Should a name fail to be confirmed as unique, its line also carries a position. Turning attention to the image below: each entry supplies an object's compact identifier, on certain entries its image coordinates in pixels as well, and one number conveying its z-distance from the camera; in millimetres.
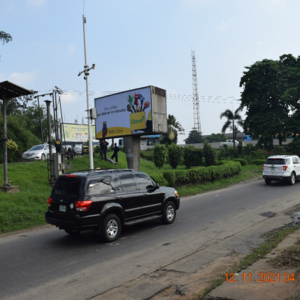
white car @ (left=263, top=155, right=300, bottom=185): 19219
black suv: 7301
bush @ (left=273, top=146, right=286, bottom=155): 37281
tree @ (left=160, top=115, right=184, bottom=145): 47162
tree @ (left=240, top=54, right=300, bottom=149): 37247
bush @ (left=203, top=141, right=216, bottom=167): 28953
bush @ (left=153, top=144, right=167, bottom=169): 26812
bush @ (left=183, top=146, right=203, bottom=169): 29516
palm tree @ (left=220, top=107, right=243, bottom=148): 47938
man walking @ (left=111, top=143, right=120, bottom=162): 23784
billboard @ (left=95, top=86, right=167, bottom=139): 17781
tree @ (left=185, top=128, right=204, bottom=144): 85125
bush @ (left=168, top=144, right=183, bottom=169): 28431
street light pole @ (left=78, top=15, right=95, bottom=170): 16500
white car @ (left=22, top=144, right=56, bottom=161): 23734
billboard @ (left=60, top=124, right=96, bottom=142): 50562
